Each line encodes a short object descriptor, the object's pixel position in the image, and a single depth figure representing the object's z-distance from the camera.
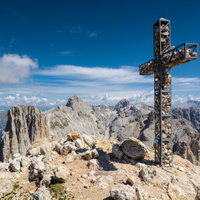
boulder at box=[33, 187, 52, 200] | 9.66
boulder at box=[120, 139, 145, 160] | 16.39
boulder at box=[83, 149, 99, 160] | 15.65
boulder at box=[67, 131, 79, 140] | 20.33
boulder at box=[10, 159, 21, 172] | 13.93
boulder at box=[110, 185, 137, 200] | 8.46
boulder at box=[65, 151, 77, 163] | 15.12
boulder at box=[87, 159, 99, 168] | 14.25
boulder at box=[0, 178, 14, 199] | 10.88
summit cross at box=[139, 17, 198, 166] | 14.95
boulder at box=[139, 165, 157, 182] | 11.96
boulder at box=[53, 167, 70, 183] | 11.16
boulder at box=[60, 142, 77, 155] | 16.75
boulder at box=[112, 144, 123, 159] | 16.77
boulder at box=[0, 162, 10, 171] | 14.22
